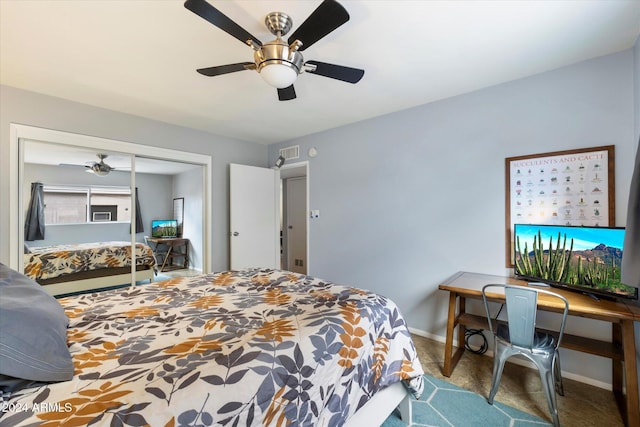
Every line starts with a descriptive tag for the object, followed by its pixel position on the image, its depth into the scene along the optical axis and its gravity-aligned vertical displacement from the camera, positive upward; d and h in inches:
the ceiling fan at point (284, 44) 48.3 +35.6
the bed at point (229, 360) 30.3 -21.0
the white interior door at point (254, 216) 149.7 -2.3
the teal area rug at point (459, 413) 64.0 -50.4
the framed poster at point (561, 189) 75.6 +7.0
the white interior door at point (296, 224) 200.2 -8.9
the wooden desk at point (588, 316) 58.2 -32.1
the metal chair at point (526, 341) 63.0 -32.6
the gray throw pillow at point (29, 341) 30.9 -16.3
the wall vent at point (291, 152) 156.7 +35.9
